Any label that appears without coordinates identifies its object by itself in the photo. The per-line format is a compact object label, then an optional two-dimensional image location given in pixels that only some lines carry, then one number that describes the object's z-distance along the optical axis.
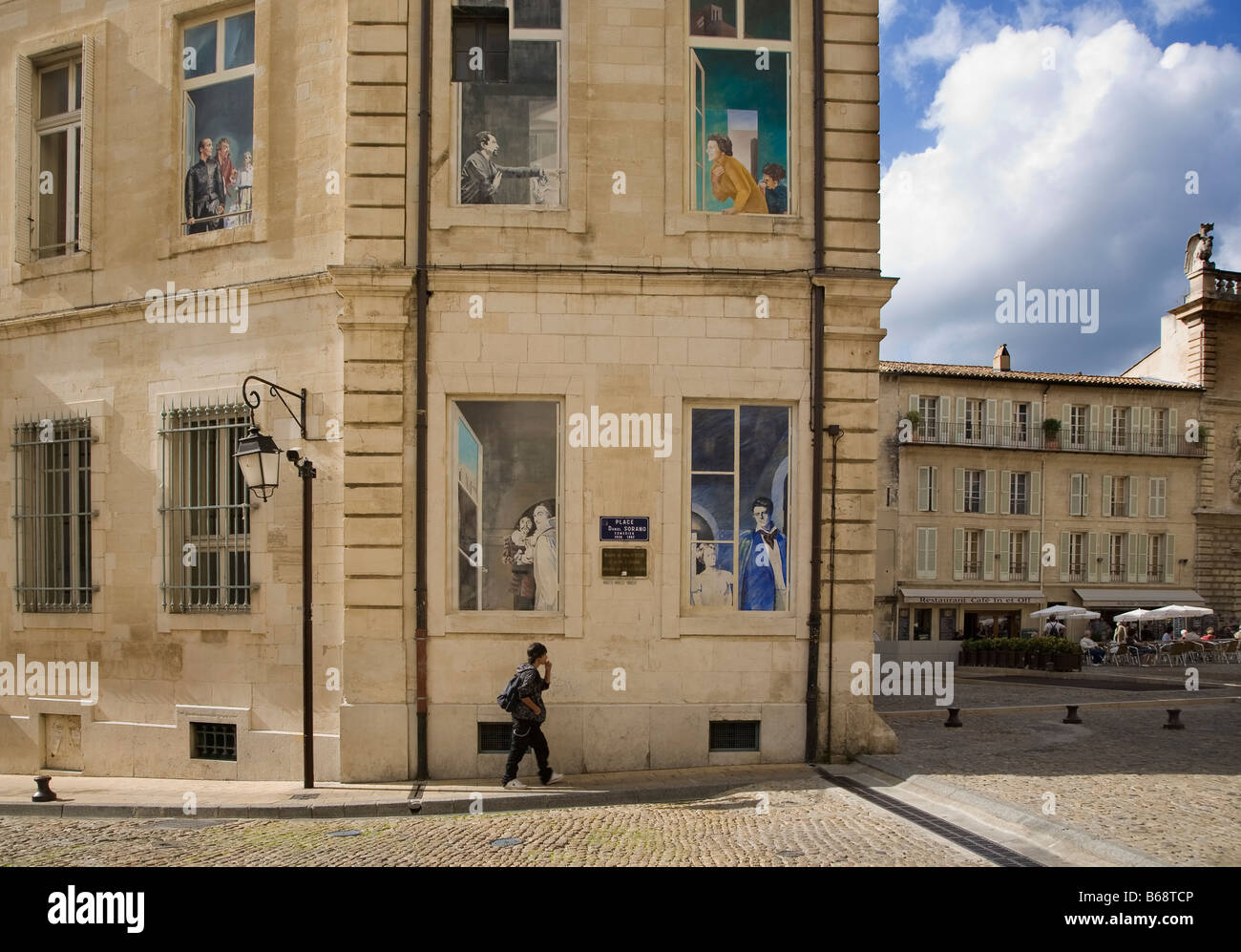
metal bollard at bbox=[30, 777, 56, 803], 10.77
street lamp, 10.85
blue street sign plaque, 11.66
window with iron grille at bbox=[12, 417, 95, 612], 13.95
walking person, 10.48
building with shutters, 45.66
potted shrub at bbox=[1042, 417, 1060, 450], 46.91
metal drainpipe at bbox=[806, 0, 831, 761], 11.61
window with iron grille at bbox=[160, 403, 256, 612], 12.77
